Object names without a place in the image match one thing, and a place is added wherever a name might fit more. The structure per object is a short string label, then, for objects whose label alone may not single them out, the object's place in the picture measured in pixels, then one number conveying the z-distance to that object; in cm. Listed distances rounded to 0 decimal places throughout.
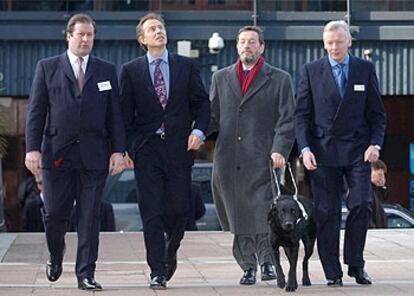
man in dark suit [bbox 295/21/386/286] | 1812
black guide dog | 1733
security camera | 3894
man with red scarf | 1866
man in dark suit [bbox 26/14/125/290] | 1753
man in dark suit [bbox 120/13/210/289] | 1784
